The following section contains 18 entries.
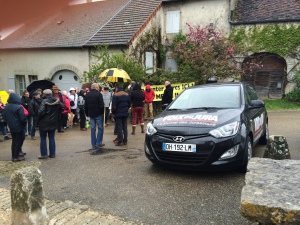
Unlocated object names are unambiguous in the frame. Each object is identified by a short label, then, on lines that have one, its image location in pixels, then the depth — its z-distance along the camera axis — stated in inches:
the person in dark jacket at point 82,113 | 442.0
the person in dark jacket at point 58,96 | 411.8
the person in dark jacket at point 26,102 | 396.3
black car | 186.1
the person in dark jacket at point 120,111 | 311.6
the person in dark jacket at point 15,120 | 259.6
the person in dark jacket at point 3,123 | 377.7
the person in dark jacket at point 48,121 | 267.6
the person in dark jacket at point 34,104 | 359.3
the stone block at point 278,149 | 192.7
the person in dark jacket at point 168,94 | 450.6
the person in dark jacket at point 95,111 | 302.5
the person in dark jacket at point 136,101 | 355.9
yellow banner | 529.1
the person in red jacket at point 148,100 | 475.5
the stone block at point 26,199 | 128.7
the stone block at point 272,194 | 98.2
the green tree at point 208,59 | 589.3
